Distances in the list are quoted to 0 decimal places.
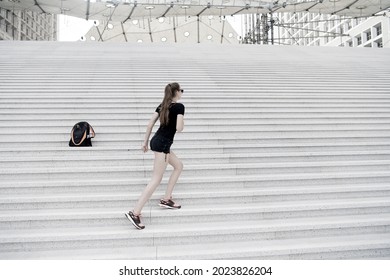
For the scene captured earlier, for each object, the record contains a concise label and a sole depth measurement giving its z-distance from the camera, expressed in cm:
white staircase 338
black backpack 483
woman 334
